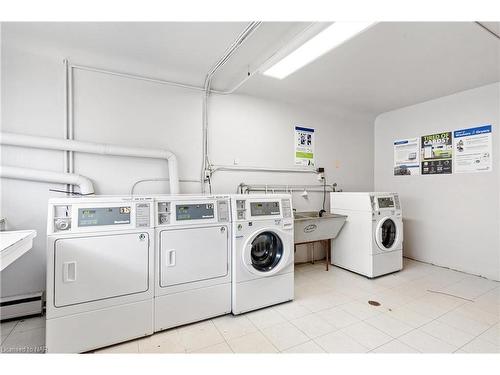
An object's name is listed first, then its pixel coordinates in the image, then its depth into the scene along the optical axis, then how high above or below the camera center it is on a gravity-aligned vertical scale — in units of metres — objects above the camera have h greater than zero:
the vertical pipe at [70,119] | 2.56 +0.74
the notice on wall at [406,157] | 4.15 +0.56
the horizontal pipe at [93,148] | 2.28 +0.43
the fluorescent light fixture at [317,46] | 1.82 +1.23
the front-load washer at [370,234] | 3.37 -0.64
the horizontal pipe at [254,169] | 3.39 +0.31
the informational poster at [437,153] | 3.73 +0.57
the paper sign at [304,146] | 4.00 +0.72
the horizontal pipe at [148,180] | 2.86 +0.12
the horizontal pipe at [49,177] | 2.26 +0.13
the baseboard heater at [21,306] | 2.30 -1.10
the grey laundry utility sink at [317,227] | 3.32 -0.54
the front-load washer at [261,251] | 2.42 -0.65
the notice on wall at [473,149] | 3.36 +0.56
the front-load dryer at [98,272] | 1.81 -0.64
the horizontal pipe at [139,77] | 2.64 +1.31
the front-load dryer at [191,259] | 2.14 -0.64
